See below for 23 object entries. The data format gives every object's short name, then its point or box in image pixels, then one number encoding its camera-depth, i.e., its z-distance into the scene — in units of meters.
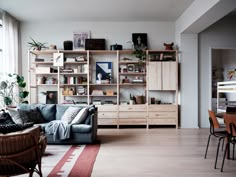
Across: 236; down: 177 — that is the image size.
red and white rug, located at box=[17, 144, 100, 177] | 3.16
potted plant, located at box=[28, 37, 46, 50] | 6.62
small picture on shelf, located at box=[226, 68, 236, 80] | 8.27
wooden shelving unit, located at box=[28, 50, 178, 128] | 6.54
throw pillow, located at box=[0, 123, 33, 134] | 2.42
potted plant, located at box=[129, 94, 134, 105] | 6.61
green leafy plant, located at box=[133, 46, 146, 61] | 6.57
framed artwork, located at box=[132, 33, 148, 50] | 6.88
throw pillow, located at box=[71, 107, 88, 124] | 4.83
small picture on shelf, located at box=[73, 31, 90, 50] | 6.94
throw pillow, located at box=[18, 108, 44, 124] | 4.83
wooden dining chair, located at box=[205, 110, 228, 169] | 3.49
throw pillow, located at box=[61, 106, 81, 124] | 4.93
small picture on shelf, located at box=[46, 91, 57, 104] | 6.84
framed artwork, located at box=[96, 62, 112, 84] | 6.93
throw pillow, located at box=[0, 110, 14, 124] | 4.19
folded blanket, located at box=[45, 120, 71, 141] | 4.57
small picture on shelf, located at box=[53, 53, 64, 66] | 6.58
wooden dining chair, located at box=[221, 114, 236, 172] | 3.05
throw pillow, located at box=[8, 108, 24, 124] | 4.69
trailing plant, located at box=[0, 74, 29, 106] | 5.64
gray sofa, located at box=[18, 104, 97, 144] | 4.66
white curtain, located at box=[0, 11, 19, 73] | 5.96
